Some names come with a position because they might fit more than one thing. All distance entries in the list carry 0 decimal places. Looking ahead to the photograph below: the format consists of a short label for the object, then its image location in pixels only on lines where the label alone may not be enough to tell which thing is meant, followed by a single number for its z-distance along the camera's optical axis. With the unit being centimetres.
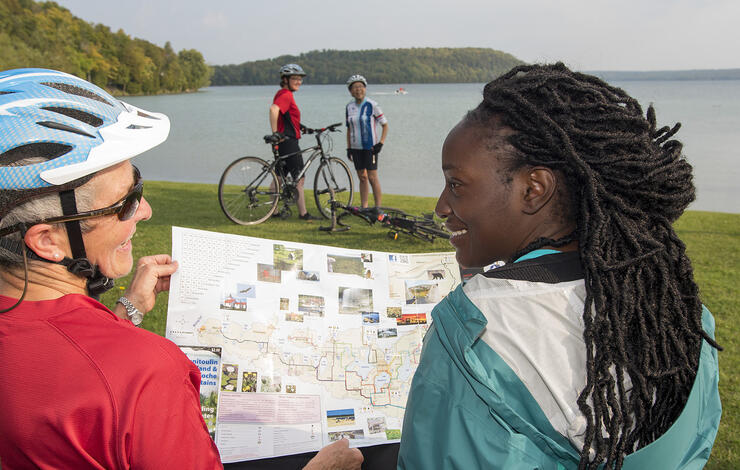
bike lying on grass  649
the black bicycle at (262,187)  769
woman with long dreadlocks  100
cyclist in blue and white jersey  825
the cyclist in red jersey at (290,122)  796
